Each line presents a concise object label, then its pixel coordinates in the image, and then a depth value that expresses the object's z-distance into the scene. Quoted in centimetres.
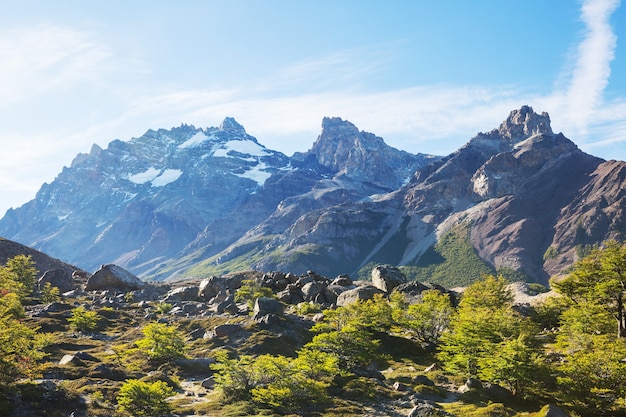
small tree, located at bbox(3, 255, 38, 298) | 8669
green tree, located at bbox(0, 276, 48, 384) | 3312
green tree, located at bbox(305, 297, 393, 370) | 4919
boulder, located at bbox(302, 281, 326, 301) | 9164
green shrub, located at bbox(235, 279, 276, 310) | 8362
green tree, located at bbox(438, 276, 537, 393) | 3916
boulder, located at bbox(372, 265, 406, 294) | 10062
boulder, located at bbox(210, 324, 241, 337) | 5941
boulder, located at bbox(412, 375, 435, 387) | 4521
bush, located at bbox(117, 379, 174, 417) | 3375
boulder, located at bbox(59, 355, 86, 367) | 4439
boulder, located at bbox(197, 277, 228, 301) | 10131
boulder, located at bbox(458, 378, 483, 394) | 4225
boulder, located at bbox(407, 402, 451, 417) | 3362
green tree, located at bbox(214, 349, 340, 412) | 3769
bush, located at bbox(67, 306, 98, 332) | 6512
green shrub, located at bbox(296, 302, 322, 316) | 7831
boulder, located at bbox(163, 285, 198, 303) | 10056
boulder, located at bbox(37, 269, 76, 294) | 10031
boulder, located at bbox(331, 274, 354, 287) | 10275
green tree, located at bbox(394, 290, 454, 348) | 6356
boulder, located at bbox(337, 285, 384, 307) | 8300
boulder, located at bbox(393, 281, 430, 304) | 8745
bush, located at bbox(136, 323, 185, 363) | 4950
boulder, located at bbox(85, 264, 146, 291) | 10875
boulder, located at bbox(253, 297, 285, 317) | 6631
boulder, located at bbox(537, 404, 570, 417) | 3381
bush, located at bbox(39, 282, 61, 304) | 8162
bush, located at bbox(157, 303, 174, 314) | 8281
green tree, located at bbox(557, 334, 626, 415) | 3538
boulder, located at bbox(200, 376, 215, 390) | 4359
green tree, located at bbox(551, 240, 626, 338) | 5234
